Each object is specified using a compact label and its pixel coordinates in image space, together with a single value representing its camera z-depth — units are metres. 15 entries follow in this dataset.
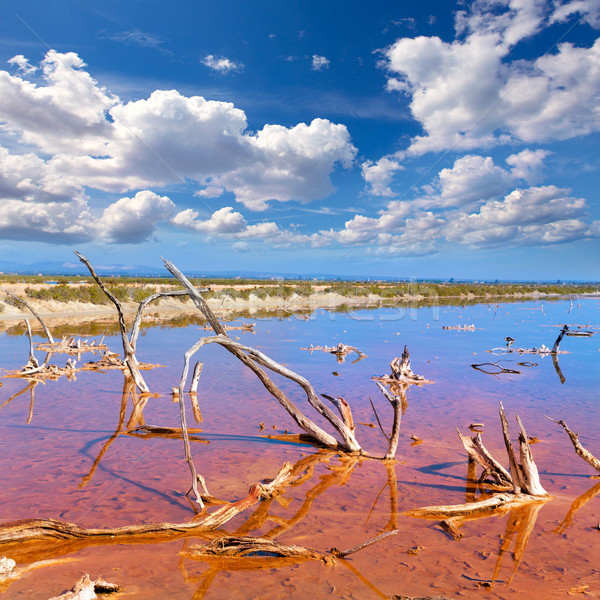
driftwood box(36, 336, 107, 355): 19.42
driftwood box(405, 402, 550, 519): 5.71
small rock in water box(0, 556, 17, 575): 4.19
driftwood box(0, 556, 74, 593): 4.14
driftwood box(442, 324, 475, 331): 32.34
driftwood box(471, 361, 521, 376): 16.67
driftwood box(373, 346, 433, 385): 14.75
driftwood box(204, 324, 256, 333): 29.64
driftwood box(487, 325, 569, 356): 20.52
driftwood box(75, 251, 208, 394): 12.70
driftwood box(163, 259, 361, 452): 7.84
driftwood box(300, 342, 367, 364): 19.48
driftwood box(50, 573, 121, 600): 3.68
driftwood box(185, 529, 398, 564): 4.69
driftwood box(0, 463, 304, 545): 4.76
